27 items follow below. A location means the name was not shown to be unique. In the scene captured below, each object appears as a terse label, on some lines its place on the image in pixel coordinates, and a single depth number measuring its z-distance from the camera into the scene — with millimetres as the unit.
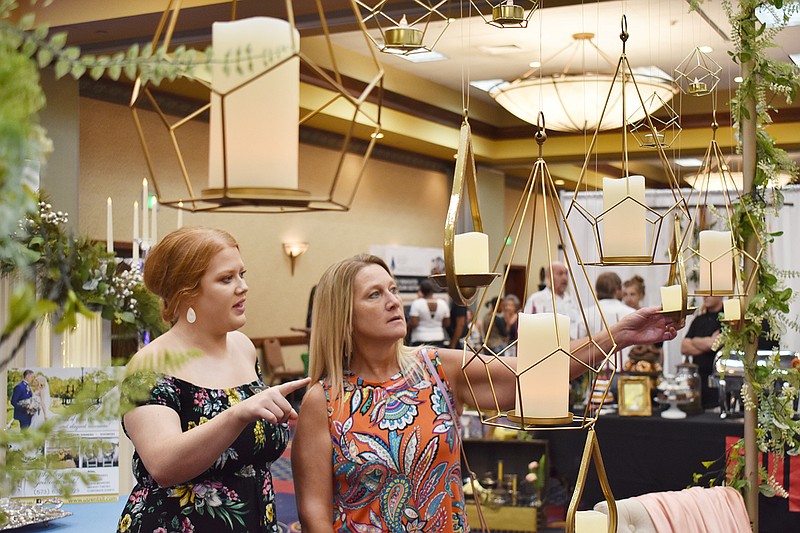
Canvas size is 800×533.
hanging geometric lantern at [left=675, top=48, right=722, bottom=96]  3759
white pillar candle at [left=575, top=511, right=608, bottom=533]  1866
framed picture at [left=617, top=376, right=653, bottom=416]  5363
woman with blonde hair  2043
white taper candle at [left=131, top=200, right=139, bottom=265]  2802
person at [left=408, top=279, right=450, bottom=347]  10391
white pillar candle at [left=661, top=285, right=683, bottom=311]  2146
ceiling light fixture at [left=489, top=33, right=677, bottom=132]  6488
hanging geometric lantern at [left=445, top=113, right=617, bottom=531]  1461
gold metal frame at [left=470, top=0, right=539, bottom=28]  2449
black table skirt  4988
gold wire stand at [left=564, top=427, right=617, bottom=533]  1519
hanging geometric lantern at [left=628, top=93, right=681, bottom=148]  9157
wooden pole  2236
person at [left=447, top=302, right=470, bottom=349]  11320
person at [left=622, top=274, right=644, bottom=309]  7090
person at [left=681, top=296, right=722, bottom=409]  6078
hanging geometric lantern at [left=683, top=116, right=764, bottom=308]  2270
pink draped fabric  2119
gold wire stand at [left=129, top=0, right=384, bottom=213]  792
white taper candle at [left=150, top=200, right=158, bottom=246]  2852
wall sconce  10992
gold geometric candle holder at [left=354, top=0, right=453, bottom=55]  2652
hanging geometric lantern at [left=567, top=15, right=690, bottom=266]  1896
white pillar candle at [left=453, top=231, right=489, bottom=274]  1636
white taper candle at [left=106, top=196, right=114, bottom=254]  2753
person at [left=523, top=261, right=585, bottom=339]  7485
